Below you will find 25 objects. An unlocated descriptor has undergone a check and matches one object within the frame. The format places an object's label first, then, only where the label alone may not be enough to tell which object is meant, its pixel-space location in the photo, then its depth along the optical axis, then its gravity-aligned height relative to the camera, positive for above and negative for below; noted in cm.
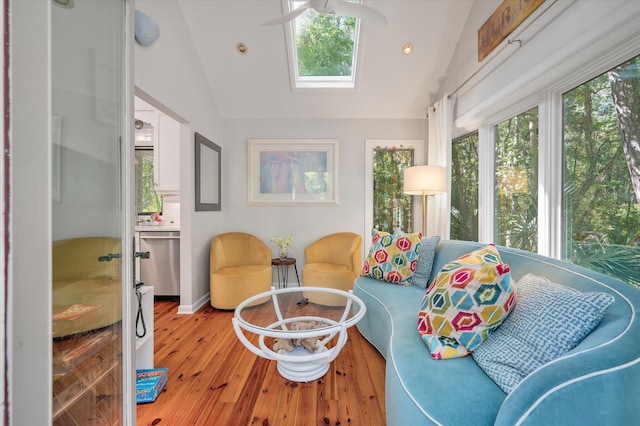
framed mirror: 297 +45
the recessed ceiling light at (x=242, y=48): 295 +182
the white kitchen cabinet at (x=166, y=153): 317 +71
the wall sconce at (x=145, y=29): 197 +138
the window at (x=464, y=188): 287 +27
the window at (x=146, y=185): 370 +38
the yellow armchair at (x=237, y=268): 287 -65
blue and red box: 152 -100
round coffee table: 143 -69
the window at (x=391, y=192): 367 +27
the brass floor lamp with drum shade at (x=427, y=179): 280 +34
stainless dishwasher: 310 -58
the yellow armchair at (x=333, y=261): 290 -61
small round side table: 365 -85
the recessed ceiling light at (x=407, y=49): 291 +179
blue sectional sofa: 75 -55
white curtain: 299 +68
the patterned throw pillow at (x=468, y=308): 113 -42
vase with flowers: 334 -40
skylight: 298 +192
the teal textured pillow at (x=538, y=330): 91 -43
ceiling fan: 191 +149
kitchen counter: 307 -18
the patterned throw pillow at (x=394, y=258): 222 -39
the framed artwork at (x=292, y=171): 365 +56
